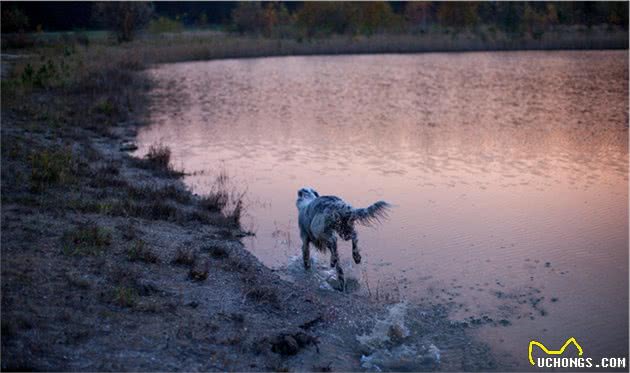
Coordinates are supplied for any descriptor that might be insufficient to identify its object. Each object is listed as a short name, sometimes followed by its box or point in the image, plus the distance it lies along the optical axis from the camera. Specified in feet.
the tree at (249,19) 208.03
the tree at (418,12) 257.14
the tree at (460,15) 220.64
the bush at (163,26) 194.22
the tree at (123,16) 163.94
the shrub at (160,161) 47.03
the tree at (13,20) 178.38
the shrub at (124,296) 22.02
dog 26.35
